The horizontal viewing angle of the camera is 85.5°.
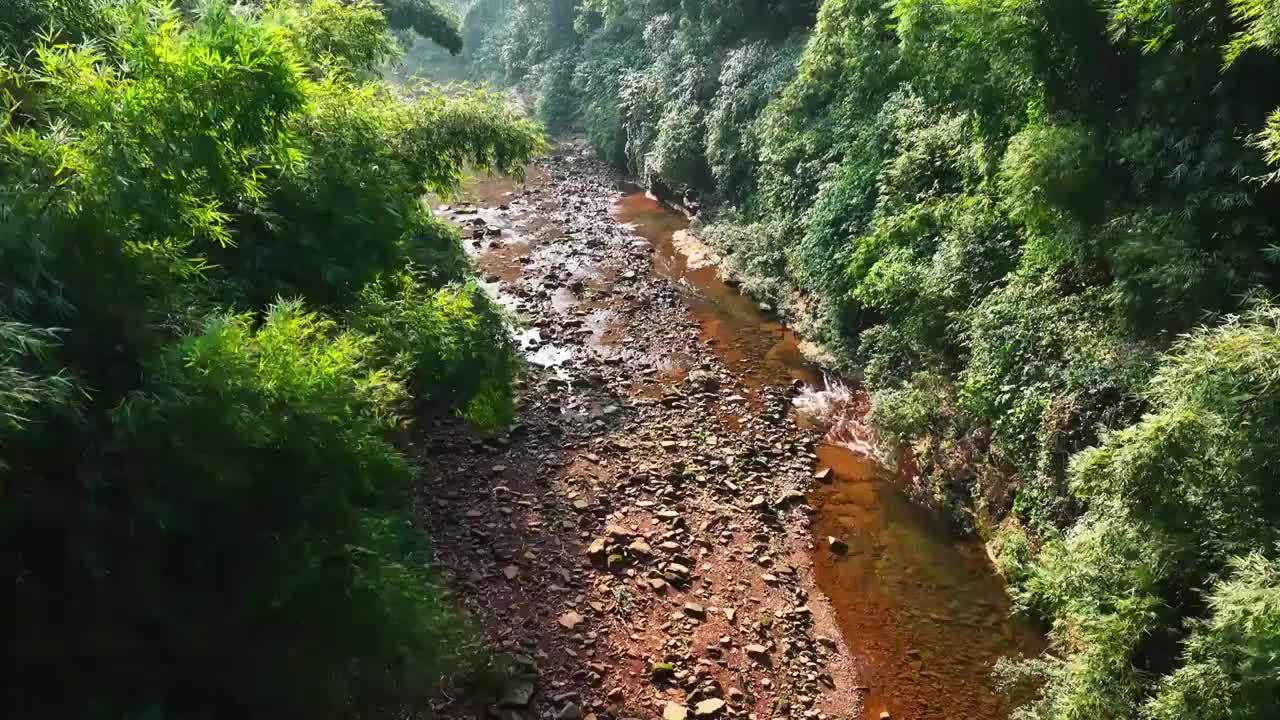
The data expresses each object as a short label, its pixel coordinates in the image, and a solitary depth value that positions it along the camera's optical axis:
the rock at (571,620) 7.84
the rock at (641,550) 8.89
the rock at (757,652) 7.77
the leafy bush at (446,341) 6.74
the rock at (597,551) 8.79
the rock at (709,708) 7.05
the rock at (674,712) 7.01
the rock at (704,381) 12.48
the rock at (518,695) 6.68
